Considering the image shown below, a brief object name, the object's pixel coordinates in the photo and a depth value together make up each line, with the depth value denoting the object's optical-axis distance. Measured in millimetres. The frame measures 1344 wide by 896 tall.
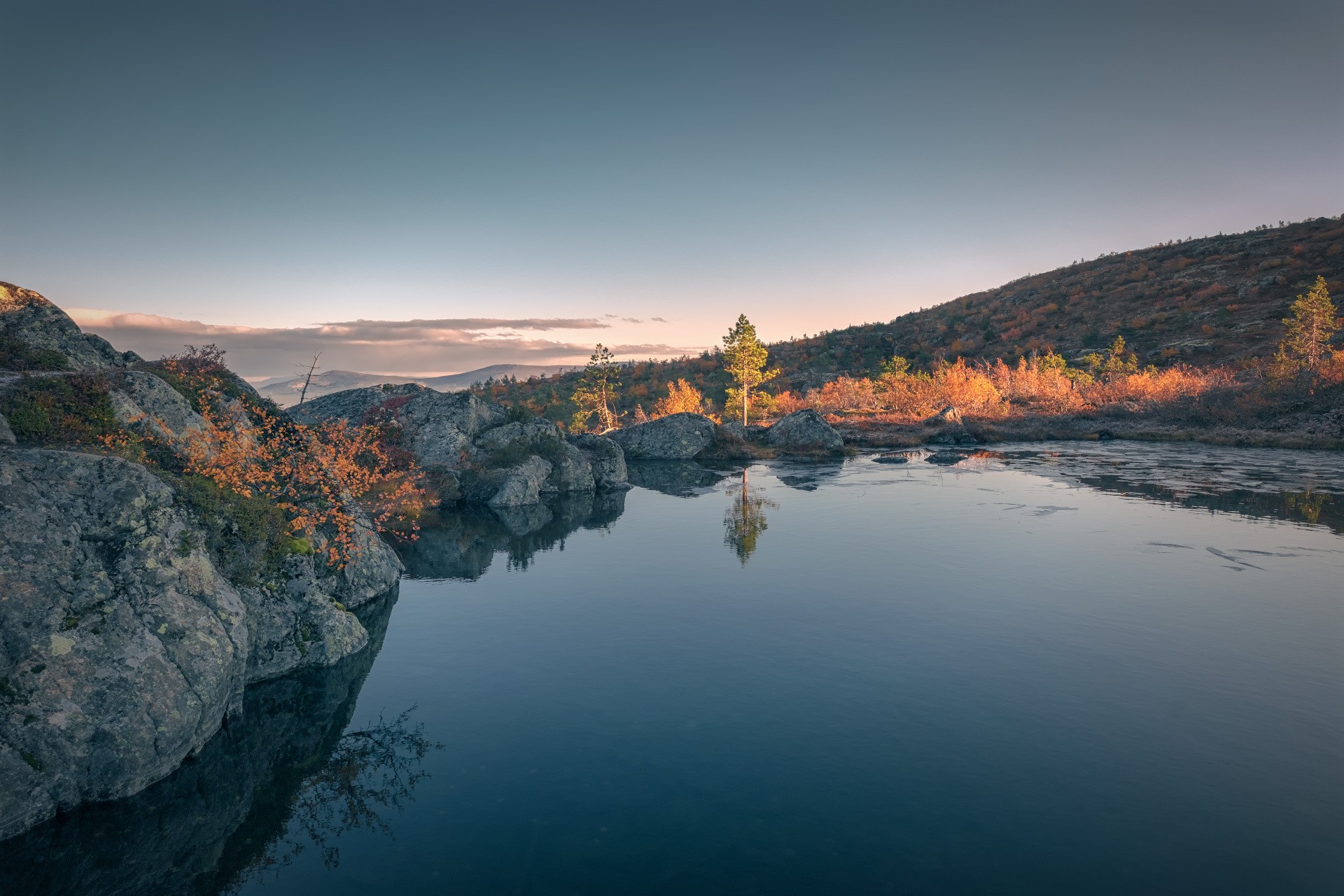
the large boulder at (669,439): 54500
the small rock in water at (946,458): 47594
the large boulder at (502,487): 35409
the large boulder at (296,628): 14680
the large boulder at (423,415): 36344
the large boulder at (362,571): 18031
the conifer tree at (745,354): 68000
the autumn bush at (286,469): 16625
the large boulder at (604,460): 42094
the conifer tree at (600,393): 68125
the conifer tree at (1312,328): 55094
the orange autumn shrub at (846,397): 71938
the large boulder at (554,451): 39156
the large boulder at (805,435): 54594
